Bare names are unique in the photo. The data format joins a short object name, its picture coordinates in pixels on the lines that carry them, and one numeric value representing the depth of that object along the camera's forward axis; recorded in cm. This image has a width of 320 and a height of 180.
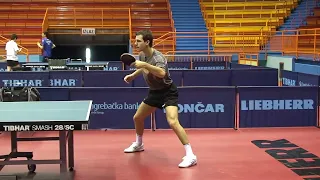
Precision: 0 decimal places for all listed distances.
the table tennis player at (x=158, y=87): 570
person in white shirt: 1537
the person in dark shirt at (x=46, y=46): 1862
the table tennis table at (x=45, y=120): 437
